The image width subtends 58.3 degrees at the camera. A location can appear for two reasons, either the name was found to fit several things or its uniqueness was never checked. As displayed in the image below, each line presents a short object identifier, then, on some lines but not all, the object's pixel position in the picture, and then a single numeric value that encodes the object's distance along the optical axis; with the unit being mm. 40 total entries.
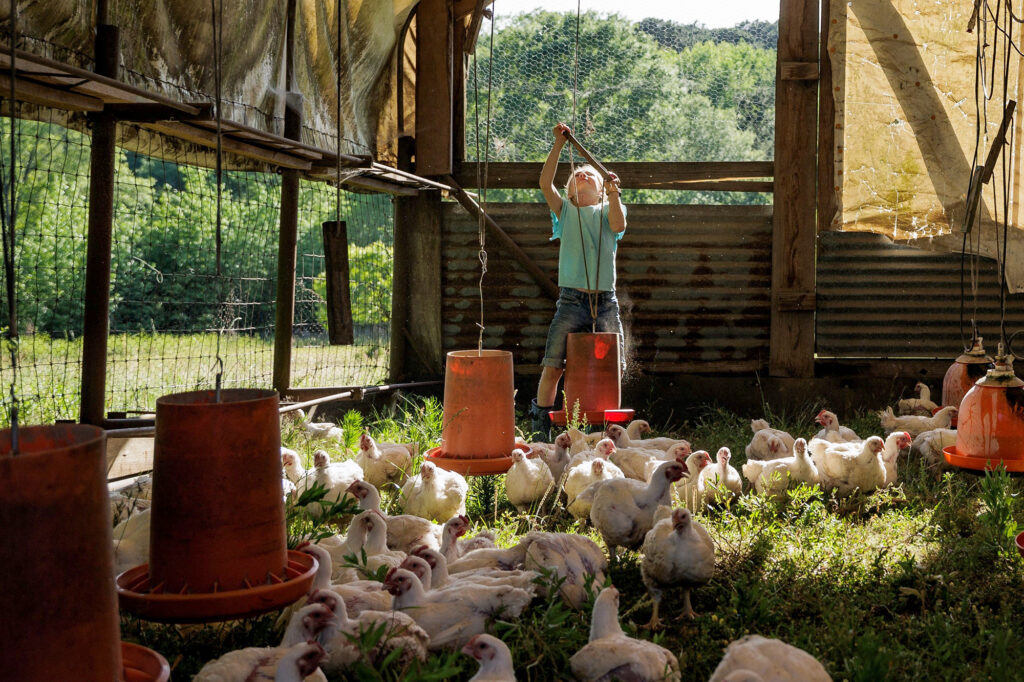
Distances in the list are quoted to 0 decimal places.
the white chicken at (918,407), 7551
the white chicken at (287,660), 2627
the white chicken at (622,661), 2996
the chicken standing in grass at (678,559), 3812
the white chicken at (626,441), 6480
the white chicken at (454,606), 3338
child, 6363
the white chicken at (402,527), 4586
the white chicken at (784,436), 6301
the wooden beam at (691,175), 8328
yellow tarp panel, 6477
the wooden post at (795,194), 8055
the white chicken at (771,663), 2709
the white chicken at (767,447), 6168
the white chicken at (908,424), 6914
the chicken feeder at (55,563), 1479
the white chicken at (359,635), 3064
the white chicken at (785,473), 5438
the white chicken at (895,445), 5918
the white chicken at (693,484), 5305
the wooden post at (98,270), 4398
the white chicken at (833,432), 6438
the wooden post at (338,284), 4008
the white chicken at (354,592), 3467
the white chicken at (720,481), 5355
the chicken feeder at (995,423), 3219
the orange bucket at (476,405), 3779
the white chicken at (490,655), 2902
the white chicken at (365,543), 4082
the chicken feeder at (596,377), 4305
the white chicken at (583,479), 5070
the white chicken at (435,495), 5172
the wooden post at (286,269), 6305
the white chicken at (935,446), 6180
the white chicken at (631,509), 4445
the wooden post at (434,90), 8219
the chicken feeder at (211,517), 2033
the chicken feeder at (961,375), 4422
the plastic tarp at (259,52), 4066
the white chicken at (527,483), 5336
